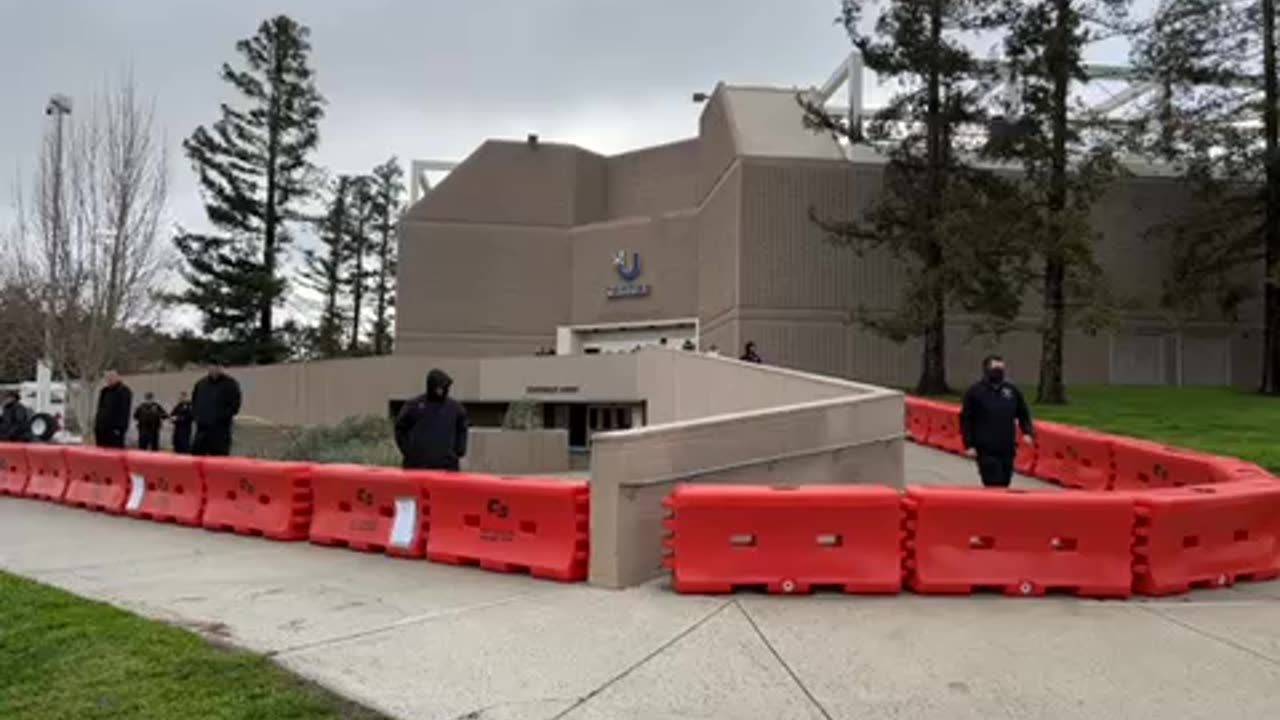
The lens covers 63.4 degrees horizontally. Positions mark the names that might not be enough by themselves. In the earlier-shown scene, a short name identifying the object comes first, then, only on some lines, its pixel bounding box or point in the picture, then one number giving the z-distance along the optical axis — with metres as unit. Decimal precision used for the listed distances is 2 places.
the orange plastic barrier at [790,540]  6.97
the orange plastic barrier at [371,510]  8.55
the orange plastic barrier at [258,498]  9.66
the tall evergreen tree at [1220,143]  29.05
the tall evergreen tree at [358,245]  73.56
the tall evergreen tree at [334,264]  72.06
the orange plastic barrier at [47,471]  13.51
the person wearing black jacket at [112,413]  14.42
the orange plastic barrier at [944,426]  18.11
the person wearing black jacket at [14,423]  17.30
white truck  20.34
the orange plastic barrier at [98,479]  12.20
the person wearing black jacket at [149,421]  18.19
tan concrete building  33.94
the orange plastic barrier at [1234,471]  8.86
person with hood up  9.16
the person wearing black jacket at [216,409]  12.24
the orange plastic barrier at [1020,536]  6.97
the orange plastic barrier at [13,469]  14.56
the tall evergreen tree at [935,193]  26.58
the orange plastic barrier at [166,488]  10.91
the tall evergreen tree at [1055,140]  26.12
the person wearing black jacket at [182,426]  18.20
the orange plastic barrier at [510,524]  7.53
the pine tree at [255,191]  55.12
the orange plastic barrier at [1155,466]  10.30
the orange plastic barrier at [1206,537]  7.04
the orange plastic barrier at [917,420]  19.58
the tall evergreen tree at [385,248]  74.19
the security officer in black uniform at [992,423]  9.81
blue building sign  42.32
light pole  25.22
